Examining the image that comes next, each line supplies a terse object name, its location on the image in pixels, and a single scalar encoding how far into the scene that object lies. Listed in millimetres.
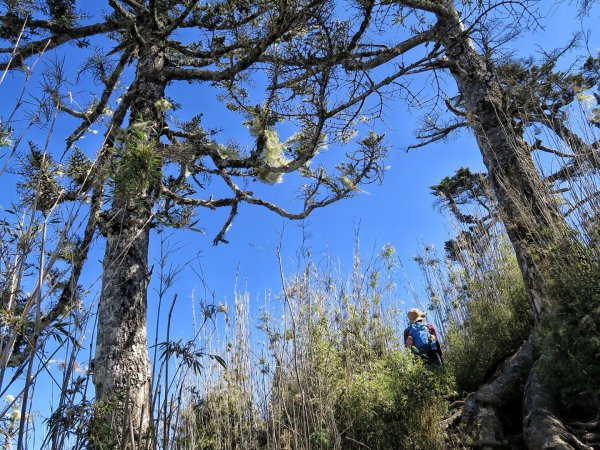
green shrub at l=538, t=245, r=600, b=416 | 2334
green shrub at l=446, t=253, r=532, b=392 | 3996
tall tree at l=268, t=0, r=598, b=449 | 2518
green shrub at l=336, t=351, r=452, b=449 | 3184
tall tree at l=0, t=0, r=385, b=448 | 2062
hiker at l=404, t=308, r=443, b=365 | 4233
